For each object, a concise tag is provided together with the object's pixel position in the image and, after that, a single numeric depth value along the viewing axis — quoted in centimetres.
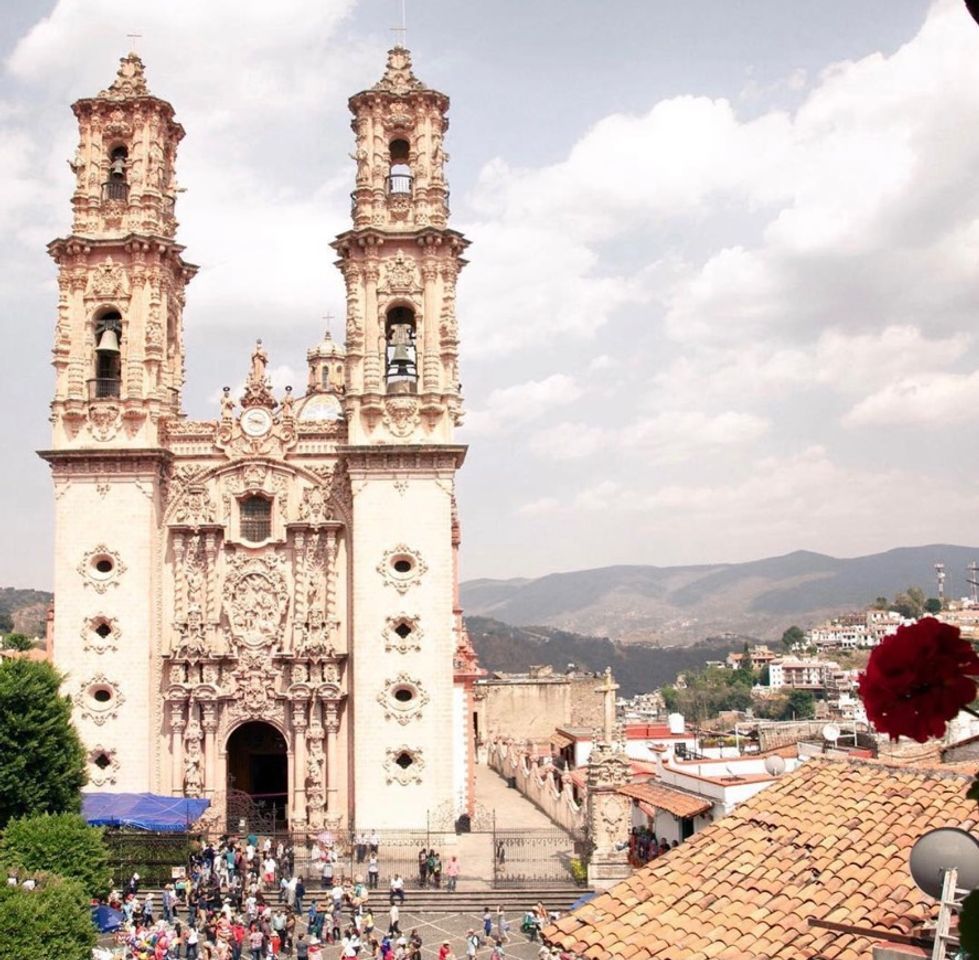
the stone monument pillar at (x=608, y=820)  2683
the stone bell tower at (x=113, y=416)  3191
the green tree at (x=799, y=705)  10465
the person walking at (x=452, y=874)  2758
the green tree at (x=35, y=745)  2653
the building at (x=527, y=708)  5619
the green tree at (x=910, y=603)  15738
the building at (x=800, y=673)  13150
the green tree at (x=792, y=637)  19742
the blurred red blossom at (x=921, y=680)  293
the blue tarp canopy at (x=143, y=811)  2809
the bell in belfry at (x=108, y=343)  3328
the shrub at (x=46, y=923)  1869
